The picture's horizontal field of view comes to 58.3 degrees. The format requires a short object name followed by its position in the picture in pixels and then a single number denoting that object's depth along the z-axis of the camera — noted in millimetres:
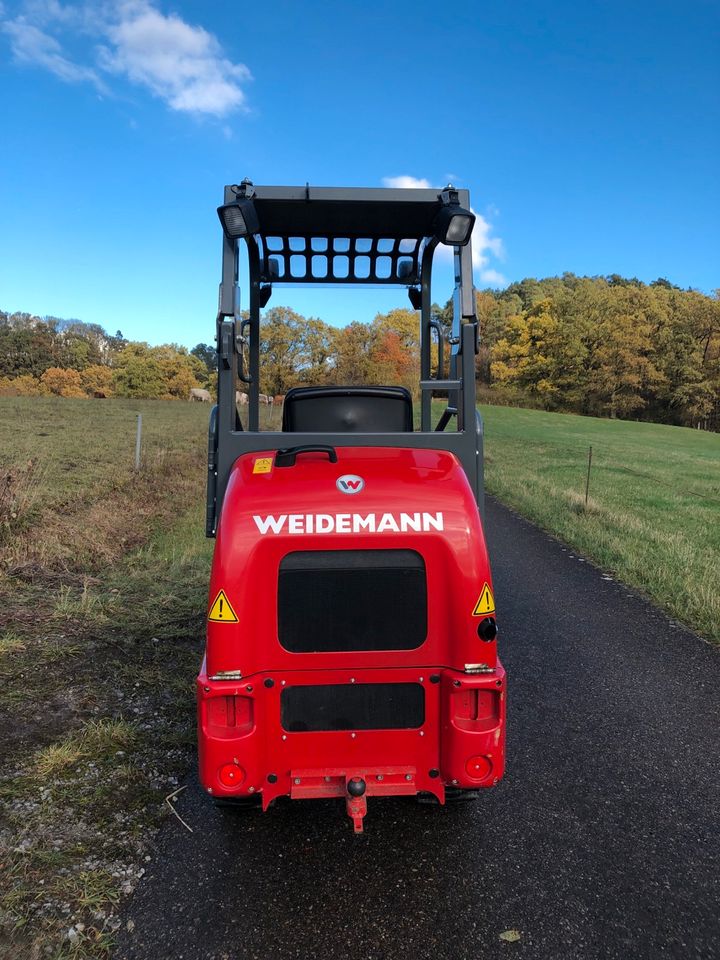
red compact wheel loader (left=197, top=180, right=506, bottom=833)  2414
